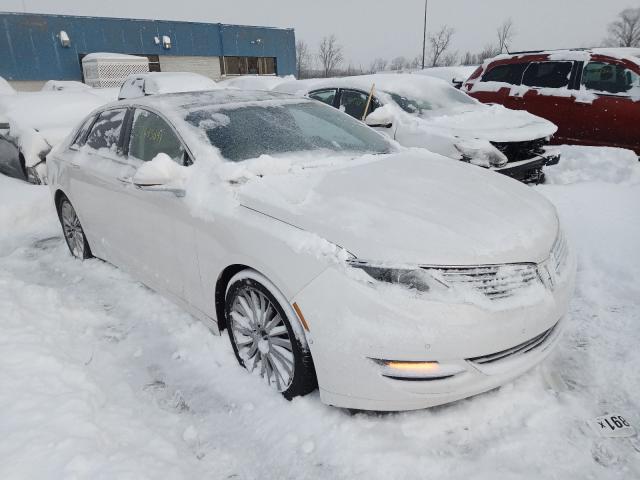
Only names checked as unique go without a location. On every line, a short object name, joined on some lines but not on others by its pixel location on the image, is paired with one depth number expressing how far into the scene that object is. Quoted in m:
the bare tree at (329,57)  70.50
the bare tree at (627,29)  72.00
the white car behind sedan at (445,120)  4.88
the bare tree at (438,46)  58.22
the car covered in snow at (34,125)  6.18
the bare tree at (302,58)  73.86
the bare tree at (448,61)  63.89
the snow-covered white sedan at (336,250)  1.96
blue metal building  23.84
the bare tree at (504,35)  57.96
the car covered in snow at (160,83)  12.00
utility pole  35.10
